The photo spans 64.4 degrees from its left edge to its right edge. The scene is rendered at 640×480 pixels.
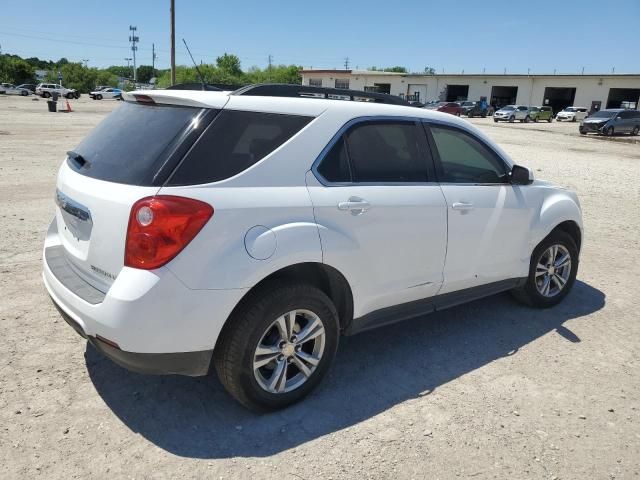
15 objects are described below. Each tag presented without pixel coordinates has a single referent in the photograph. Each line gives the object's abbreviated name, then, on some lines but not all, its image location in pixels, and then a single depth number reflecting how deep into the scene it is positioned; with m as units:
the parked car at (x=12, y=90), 66.12
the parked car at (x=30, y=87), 68.62
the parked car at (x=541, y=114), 52.03
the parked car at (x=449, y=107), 44.94
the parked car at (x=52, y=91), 59.94
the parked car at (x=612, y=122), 34.75
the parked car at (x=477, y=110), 53.25
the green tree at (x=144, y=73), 148.86
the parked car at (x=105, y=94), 66.12
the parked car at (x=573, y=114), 53.94
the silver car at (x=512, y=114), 48.34
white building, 59.47
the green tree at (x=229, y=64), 118.12
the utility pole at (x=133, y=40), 125.82
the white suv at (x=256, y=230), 2.51
